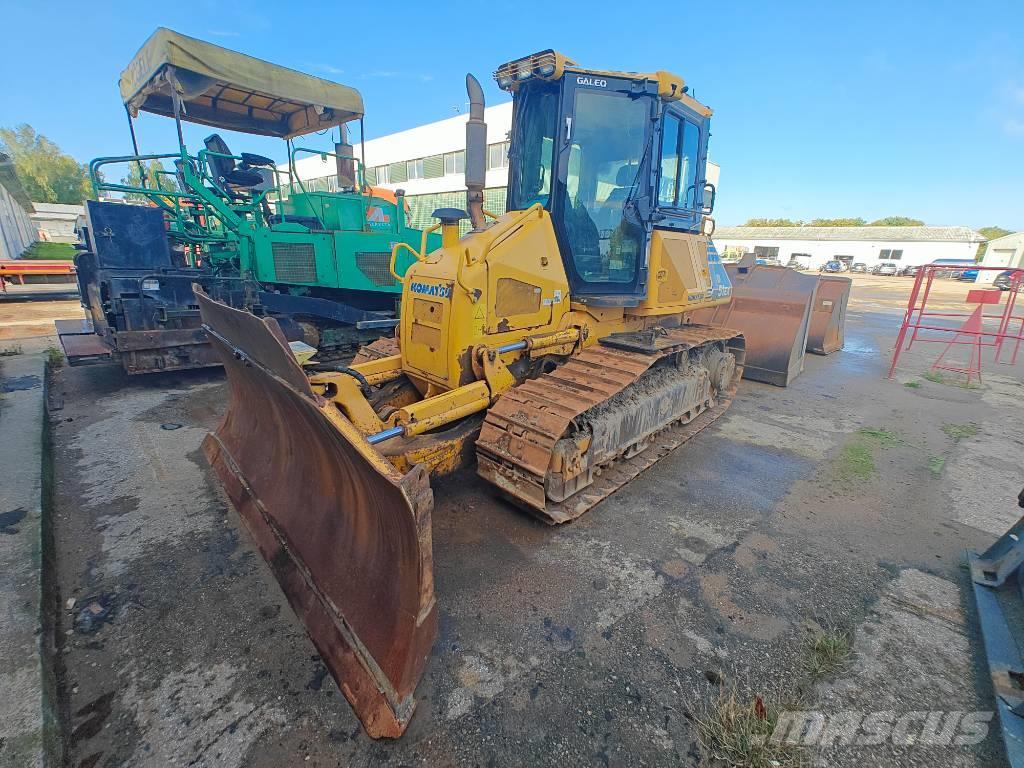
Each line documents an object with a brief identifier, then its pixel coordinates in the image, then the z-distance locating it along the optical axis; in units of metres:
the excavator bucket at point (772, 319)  7.22
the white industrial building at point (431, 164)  28.58
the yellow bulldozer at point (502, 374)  2.20
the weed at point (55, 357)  7.02
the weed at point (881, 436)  5.19
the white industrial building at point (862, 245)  47.62
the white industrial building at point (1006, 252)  44.69
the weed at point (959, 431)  5.38
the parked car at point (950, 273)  41.22
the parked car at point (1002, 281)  30.61
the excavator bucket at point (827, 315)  9.35
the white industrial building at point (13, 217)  21.86
